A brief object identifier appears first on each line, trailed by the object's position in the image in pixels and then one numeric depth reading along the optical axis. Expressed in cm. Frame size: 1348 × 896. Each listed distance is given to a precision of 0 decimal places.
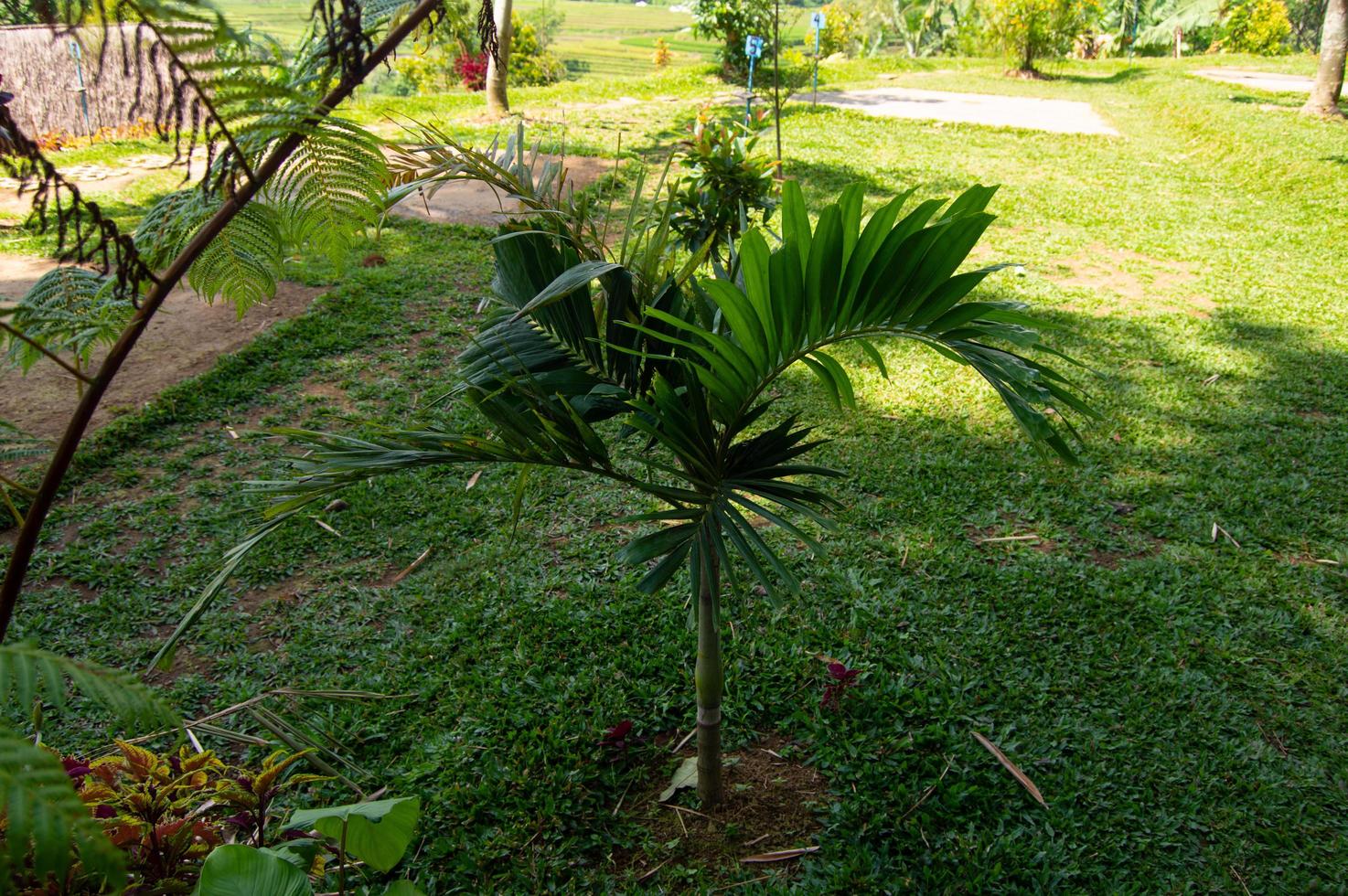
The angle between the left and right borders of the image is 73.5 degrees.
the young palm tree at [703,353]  147
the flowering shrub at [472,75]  1177
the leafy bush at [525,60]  1316
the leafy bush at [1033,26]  1401
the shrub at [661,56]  1906
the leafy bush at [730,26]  1090
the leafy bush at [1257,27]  1972
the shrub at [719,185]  404
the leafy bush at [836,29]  1567
